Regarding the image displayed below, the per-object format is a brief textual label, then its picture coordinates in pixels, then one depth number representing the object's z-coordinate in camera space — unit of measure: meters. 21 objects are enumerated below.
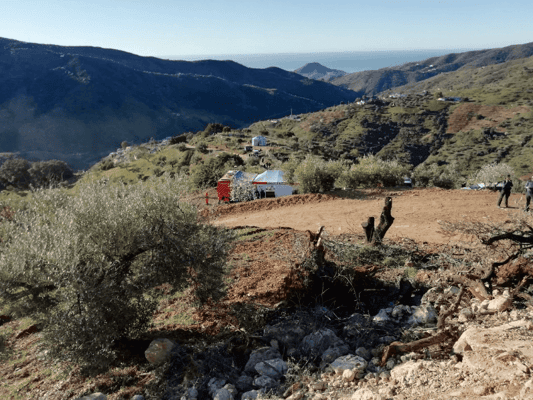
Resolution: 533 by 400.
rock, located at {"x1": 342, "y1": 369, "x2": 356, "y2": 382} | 4.77
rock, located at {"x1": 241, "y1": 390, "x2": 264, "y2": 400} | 4.88
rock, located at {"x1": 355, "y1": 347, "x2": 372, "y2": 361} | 5.41
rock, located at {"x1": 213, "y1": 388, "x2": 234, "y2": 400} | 4.90
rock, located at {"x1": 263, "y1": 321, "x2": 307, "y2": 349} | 5.96
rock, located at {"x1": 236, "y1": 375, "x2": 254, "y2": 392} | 5.16
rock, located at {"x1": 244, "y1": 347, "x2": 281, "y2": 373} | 5.55
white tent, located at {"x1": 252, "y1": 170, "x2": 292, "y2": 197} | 20.73
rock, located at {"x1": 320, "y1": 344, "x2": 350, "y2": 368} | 5.37
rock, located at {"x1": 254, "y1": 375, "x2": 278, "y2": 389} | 5.09
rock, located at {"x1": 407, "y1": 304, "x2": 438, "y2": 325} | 6.03
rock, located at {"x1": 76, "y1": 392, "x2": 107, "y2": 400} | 5.12
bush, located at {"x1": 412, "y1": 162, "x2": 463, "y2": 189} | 24.14
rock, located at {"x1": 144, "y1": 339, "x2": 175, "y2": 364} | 5.77
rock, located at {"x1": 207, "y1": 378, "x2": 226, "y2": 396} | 5.14
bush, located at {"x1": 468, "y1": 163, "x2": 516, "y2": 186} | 30.94
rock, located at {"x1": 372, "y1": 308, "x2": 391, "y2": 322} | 6.28
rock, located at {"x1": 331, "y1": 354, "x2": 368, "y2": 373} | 5.02
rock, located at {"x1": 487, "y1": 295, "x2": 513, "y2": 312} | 5.46
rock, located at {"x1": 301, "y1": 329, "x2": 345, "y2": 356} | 5.66
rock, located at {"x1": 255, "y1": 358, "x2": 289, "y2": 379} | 5.31
